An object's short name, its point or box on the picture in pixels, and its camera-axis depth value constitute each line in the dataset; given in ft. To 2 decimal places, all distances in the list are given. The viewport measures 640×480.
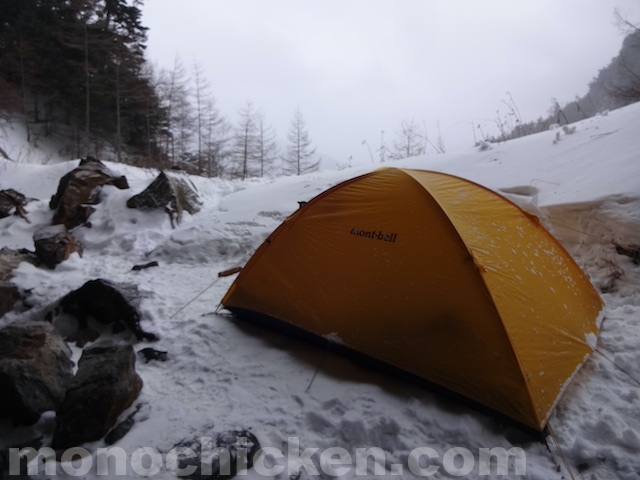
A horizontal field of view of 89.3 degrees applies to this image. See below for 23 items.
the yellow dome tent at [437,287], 7.38
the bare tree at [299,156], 83.82
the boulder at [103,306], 10.82
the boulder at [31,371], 6.82
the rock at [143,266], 15.85
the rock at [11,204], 19.02
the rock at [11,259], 12.22
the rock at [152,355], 9.63
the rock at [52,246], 14.14
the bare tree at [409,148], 43.37
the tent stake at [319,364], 8.38
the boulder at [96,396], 6.61
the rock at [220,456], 6.06
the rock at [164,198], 20.72
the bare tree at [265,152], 86.78
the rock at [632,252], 11.46
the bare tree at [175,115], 72.43
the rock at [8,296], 10.93
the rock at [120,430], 6.74
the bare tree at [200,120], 81.56
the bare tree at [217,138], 79.87
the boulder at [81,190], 19.54
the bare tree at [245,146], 84.12
